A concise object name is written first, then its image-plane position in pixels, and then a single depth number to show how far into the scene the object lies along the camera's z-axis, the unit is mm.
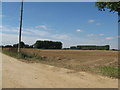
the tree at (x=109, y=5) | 8873
